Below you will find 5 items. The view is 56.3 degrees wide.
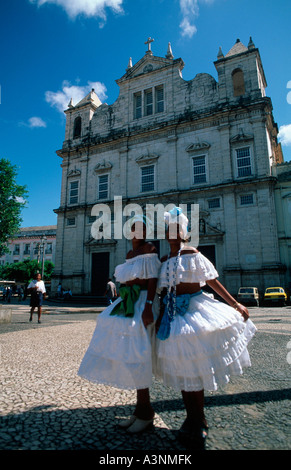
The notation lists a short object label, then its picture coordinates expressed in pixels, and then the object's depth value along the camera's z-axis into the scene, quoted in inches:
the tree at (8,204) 1013.2
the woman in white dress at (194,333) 84.4
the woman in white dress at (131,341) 88.0
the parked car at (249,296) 647.8
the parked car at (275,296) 633.0
